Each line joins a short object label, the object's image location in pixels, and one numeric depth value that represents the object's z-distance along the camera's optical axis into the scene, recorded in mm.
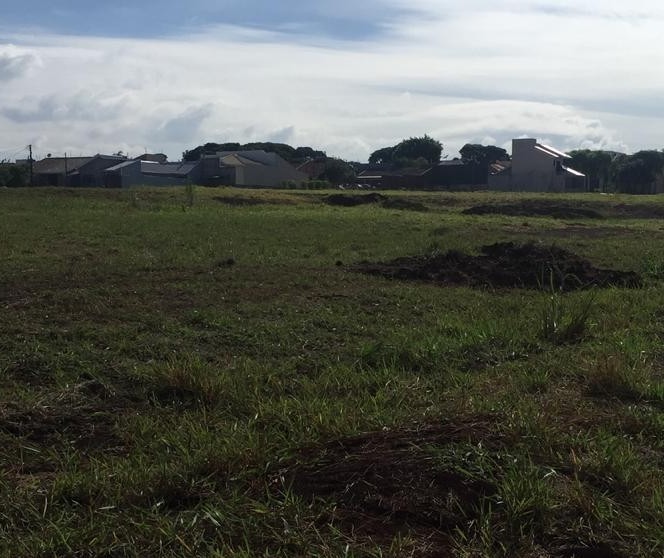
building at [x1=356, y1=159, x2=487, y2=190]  90750
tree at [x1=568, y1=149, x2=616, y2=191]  94562
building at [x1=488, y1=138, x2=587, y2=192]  86125
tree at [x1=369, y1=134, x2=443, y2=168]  119481
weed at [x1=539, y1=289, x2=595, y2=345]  7871
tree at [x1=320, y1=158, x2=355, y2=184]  94750
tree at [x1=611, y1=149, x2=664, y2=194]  82812
